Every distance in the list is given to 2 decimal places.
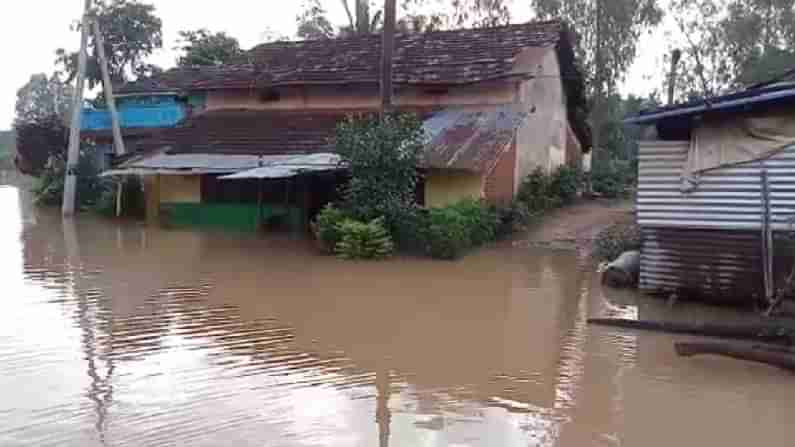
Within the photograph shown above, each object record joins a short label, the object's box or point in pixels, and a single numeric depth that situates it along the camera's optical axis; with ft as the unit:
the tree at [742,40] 95.45
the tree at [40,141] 98.37
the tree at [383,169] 48.14
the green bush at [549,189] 61.21
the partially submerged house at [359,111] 57.16
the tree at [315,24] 113.19
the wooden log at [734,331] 24.05
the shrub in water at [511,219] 54.49
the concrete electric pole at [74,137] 70.08
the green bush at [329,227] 47.26
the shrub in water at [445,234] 45.68
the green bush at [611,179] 77.46
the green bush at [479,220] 49.83
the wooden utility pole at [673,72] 85.17
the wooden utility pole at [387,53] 52.60
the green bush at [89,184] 77.56
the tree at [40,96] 199.93
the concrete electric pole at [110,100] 71.51
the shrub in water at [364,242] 45.50
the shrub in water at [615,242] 42.55
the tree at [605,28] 89.61
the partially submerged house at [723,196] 28.40
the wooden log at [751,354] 21.77
